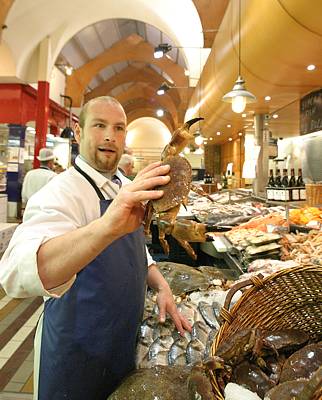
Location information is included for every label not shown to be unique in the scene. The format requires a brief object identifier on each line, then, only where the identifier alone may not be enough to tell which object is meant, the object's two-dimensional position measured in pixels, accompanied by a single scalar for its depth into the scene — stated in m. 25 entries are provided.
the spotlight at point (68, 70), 12.71
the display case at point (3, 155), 9.52
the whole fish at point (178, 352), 1.42
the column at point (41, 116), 9.52
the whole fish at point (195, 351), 1.41
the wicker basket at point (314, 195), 3.74
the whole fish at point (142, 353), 1.48
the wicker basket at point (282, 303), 1.22
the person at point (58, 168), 9.64
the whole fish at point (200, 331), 1.54
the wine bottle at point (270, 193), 3.63
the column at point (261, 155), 8.12
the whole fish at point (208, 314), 1.64
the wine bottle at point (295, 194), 3.59
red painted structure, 9.37
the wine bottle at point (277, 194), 3.51
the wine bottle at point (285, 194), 3.48
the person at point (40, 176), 5.60
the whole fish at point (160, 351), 1.45
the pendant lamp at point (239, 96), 4.32
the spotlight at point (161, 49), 8.38
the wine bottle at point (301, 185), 3.71
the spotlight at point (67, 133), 12.41
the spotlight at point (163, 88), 10.21
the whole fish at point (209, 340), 1.44
